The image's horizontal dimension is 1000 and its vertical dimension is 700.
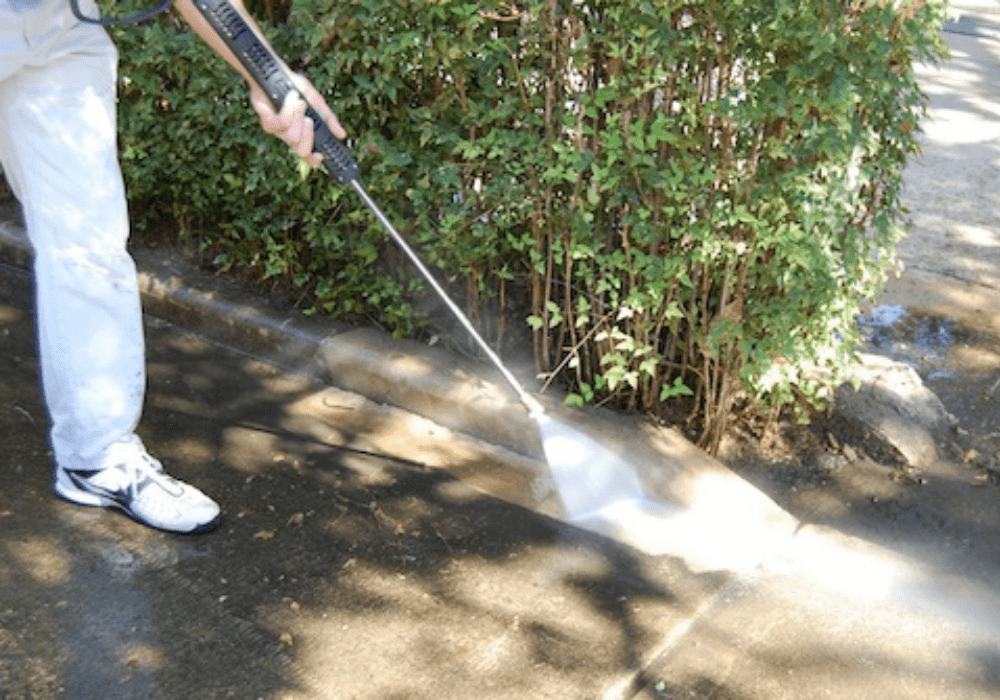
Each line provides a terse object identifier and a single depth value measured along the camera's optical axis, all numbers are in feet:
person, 11.38
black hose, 10.53
